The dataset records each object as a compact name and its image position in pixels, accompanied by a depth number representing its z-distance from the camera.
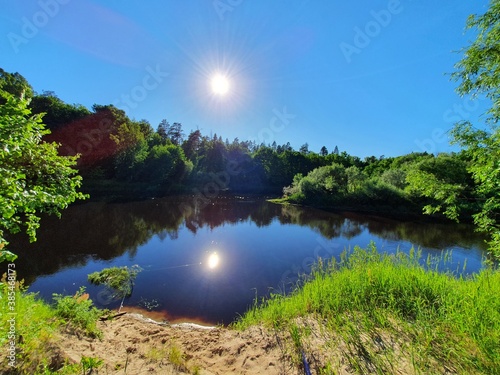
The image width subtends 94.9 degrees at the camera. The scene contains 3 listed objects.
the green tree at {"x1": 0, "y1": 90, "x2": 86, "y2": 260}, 2.75
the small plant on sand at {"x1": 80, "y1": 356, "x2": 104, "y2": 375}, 2.98
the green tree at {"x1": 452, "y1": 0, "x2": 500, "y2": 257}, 5.92
